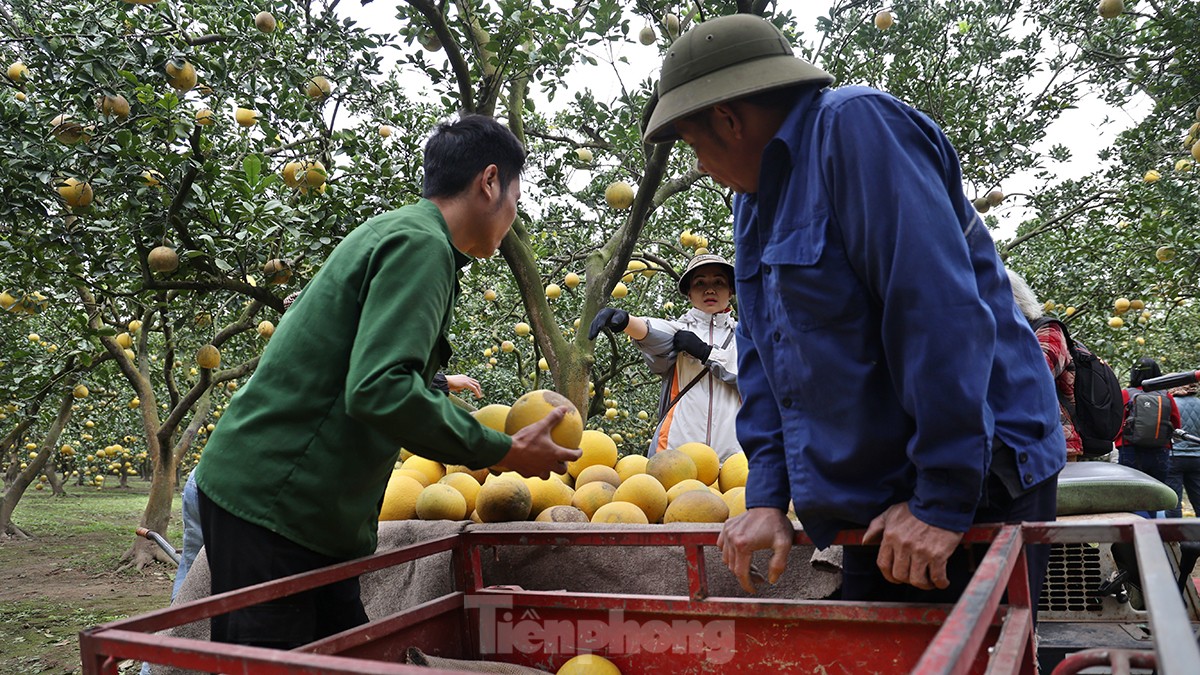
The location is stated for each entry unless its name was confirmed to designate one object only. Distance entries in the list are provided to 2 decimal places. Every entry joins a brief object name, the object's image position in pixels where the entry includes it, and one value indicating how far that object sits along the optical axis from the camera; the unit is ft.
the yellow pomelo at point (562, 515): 9.82
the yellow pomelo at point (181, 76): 16.17
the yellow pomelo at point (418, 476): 11.54
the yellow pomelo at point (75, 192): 15.70
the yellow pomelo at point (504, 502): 9.80
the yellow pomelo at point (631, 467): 11.78
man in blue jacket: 4.60
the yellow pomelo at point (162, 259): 15.47
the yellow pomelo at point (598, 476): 11.29
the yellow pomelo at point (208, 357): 25.98
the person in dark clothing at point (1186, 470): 28.76
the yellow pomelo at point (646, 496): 10.21
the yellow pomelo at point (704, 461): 11.59
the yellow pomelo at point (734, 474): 11.48
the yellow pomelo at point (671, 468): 10.91
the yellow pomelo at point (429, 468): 12.14
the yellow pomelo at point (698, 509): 9.55
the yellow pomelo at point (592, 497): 10.48
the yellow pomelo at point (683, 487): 10.26
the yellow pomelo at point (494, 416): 8.36
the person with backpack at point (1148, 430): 26.53
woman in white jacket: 14.46
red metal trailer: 3.28
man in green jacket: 6.16
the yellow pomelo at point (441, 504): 10.16
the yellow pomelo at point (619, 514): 9.55
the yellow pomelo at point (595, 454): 12.08
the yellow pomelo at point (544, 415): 7.59
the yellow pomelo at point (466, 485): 10.66
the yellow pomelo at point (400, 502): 10.64
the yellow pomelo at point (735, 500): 9.87
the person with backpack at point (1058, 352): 12.16
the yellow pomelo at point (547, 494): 10.59
